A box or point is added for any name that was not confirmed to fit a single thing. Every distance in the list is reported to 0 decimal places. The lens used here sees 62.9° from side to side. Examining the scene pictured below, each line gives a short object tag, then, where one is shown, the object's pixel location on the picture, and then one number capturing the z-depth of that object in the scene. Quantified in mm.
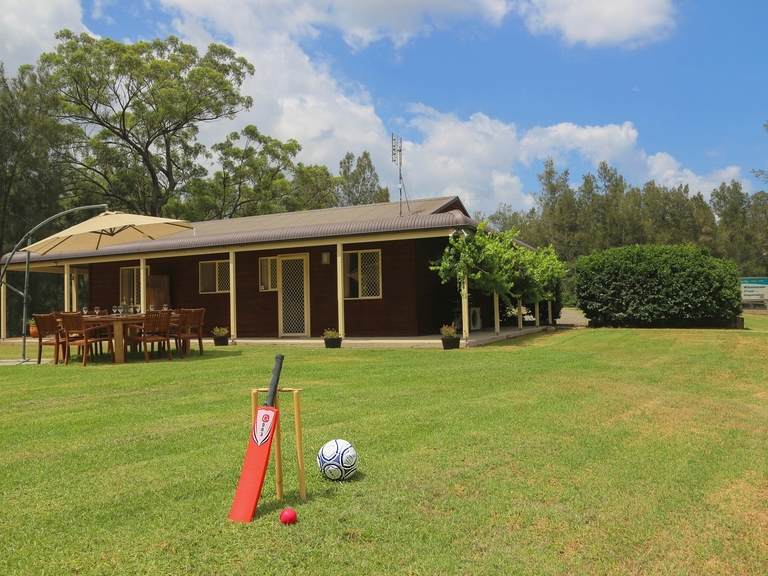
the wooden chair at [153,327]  10508
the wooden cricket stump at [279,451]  3346
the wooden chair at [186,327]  11180
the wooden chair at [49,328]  10398
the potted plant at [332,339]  13258
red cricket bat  3125
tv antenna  16312
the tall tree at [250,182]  35969
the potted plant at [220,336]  14613
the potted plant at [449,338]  12219
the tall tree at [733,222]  49219
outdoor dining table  10680
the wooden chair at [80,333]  10125
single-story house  14094
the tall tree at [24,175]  25734
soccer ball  3732
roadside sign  36969
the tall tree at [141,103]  31359
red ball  3082
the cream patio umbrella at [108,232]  10461
